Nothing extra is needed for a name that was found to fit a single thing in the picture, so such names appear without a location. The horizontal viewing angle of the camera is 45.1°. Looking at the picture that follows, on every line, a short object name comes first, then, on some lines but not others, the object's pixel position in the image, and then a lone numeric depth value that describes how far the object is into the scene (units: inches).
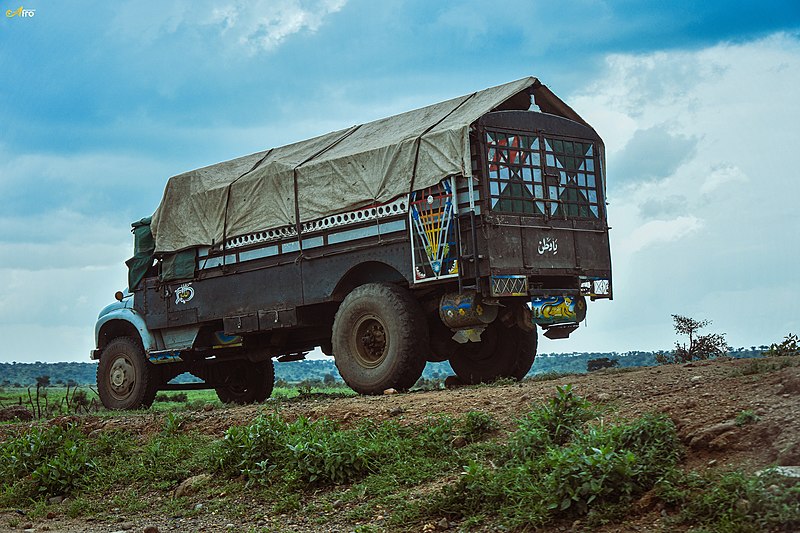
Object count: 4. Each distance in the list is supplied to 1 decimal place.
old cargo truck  458.9
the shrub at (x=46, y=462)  398.9
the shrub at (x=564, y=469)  241.4
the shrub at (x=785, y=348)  399.5
